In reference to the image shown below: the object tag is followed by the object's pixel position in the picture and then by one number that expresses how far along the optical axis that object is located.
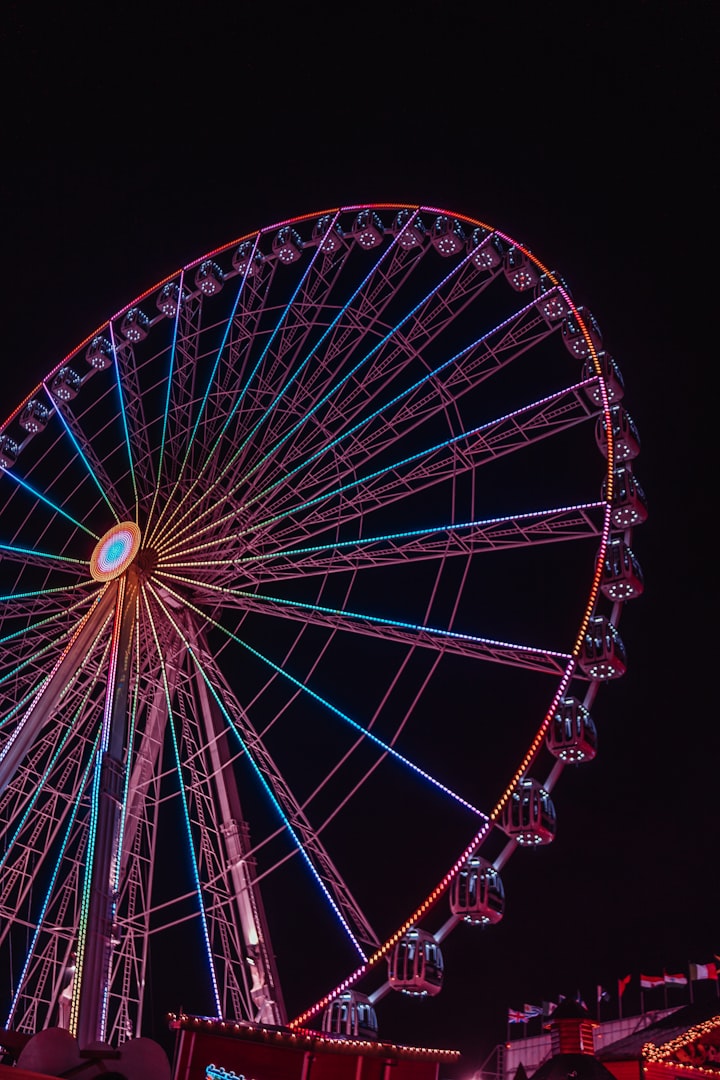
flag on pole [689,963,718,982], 22.82
